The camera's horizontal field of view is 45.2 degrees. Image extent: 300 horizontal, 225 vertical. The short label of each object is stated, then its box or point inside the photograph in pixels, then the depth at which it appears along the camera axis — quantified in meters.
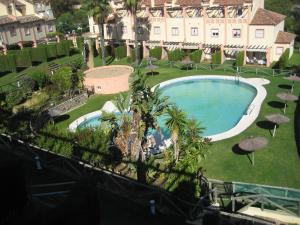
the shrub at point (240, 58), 46.44
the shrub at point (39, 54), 52.83
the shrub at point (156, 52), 53.22
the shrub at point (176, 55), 50.69
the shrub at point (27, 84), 39.38
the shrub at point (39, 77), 40.65
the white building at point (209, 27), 46.62
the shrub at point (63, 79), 38.22
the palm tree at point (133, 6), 46.66
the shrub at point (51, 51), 54.81
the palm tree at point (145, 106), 23.27
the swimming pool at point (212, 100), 32.56
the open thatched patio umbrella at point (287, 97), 29.73
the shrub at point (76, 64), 43.09
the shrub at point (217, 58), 48.15
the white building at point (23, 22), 59.03
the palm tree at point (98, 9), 48.50
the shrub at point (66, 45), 56.95
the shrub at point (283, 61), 42.88
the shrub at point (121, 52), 55.66
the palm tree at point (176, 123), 21.92
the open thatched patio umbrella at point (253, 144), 22.20
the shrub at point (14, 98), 36.31
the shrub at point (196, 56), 49.31
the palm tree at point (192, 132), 22.24
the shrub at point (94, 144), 19.98
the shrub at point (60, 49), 56.27
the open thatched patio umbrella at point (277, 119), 25.70
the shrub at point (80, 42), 58.72
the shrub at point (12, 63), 48.61
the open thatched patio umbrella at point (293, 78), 34.84
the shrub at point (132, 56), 53.44
